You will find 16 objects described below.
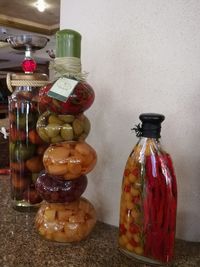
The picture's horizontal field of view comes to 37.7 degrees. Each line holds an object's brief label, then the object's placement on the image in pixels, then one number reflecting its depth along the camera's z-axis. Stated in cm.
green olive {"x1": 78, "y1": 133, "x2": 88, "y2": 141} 54
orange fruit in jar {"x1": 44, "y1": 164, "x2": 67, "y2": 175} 50
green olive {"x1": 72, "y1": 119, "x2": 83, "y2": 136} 53
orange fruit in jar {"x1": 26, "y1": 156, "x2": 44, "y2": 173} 66
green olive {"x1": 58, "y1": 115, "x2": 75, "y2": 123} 52
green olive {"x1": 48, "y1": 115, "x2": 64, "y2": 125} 52
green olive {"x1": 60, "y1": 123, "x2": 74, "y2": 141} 52
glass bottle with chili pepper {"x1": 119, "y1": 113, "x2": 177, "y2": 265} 45
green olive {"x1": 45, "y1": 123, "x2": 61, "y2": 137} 52
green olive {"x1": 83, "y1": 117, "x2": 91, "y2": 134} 54
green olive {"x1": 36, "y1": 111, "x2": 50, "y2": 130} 53
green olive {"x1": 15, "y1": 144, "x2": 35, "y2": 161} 66
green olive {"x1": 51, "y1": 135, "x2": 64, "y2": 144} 52
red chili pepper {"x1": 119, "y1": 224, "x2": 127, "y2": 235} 50
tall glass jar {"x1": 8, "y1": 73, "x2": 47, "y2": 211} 66
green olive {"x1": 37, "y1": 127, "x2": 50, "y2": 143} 53
